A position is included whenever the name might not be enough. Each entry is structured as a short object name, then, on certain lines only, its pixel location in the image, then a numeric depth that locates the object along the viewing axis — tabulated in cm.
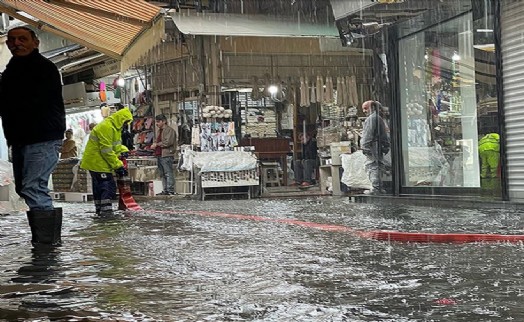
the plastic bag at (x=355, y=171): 1598
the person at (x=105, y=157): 1097
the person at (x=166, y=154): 1906
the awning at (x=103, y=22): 952
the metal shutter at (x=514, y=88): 1093
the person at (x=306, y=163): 2255
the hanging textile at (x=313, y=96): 2177
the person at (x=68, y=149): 2064
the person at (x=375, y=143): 1436
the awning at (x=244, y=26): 1783
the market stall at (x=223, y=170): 1730
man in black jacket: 670
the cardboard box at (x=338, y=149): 1773
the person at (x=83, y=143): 2380
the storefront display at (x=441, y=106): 1207
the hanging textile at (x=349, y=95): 2177
